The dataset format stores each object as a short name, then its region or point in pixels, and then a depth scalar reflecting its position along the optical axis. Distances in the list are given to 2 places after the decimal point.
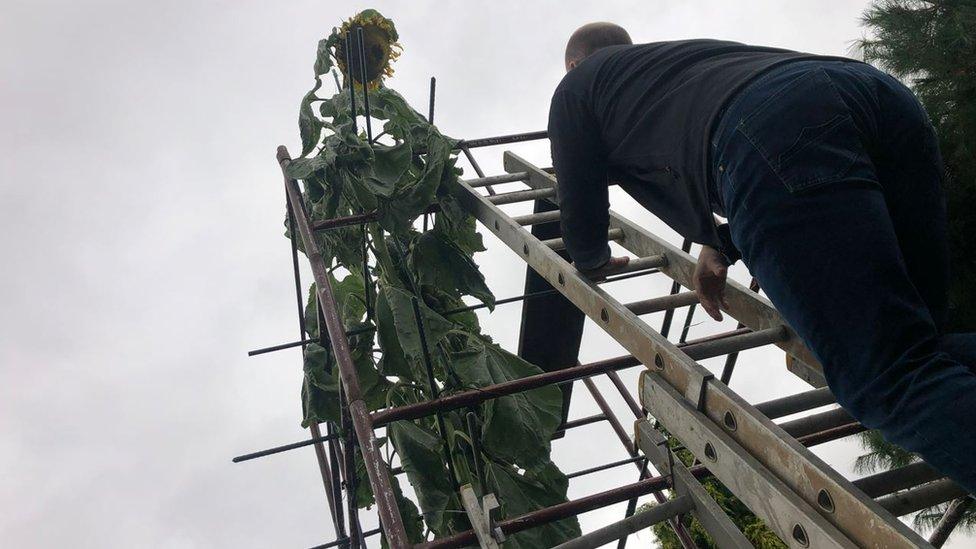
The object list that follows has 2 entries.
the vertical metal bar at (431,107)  3.87
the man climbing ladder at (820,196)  1.49
